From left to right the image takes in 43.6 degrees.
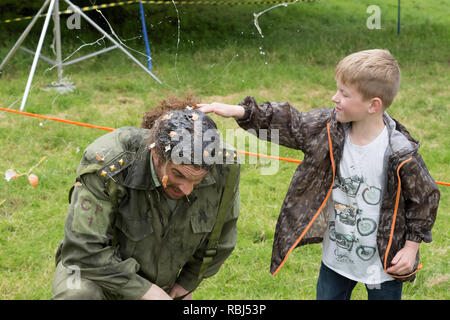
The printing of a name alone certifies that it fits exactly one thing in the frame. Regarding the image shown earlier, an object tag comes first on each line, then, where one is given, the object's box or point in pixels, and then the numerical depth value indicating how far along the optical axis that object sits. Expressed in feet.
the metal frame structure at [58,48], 19.49
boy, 7.57
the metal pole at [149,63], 23.41
